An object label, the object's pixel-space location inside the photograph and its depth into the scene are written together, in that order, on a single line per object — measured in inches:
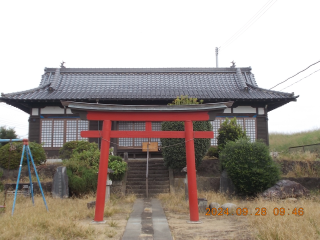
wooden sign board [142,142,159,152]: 679.7
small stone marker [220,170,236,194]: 497.0
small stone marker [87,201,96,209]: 380.8
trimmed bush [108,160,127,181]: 518.0
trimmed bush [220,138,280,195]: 452.4
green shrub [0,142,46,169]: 516.1
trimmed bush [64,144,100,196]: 484.4
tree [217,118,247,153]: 588.1
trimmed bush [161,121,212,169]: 521.3
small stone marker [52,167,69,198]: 462.0
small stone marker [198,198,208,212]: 377.7
